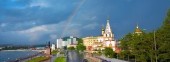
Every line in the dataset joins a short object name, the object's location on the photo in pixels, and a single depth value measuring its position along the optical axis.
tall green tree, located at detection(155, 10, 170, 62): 23.85
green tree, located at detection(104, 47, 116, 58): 48.47
